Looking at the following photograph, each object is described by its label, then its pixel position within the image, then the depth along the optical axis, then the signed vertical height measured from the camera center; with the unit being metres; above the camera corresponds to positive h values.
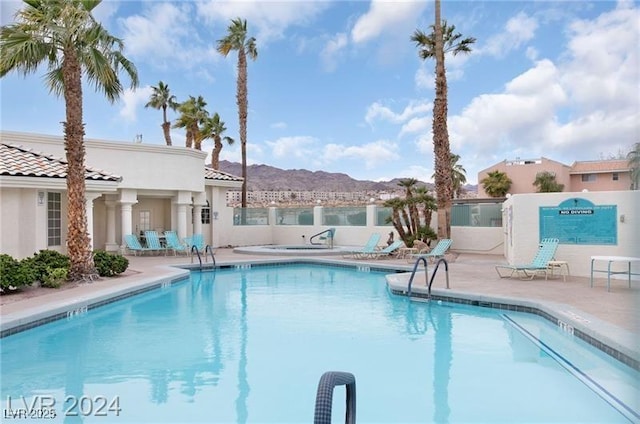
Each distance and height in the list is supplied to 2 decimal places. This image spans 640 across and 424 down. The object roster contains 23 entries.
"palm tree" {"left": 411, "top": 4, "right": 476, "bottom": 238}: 20.86 +3.49
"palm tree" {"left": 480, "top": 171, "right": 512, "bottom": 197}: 57.53 +4.44
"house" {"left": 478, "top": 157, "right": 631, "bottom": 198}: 52.78 +5.47
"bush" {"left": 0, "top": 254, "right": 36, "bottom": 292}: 11.15 -1.08
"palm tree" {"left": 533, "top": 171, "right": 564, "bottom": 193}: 53.25 +4.16
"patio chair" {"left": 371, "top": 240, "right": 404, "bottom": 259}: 20.44 -1.18
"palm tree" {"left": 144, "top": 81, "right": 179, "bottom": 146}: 37.97 +9.71
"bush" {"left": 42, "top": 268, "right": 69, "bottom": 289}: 12.35 -1.28
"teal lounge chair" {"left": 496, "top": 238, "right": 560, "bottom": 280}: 13.27 -1.17
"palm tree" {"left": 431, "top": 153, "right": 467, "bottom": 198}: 55.02 +5.42
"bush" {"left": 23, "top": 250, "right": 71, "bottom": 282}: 12.36 -0.92
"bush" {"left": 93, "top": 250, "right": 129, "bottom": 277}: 14.45 -1.11
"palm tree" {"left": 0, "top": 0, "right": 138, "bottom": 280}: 12.45 +4.54
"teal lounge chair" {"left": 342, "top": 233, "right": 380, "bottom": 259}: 20.69 -1.15
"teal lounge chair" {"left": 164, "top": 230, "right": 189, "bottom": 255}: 21.64 -0.84
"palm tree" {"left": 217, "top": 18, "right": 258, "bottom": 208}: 32.12 +11.69
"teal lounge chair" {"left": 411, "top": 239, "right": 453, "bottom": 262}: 18.17 -1.09
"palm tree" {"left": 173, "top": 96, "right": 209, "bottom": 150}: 35.25 +7.82
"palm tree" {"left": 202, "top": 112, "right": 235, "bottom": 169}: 35.25 +6.76
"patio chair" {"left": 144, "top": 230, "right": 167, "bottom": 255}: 22.53 -0.70
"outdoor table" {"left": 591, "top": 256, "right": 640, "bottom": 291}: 10.36 -0.88
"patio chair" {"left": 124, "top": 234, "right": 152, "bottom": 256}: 21.52 -0.76
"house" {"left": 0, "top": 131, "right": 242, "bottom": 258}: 14.45 +1.33
